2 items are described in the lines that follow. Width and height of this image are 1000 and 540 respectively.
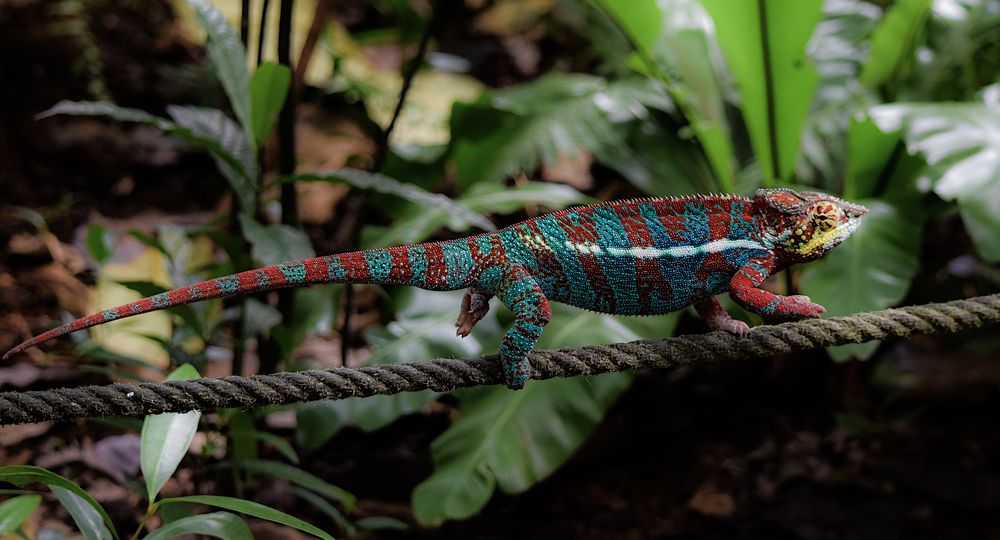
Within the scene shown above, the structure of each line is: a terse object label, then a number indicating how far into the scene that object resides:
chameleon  1.19
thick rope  1.14
